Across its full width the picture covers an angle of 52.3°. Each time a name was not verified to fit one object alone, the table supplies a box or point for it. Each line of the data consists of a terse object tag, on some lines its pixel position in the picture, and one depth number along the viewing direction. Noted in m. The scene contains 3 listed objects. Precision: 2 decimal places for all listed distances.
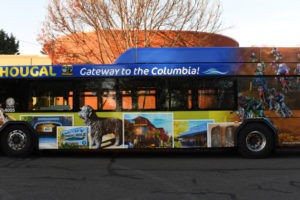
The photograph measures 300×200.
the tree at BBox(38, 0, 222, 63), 17.66
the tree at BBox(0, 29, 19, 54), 43.72
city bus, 8.45
